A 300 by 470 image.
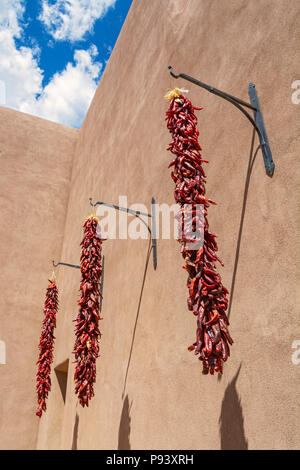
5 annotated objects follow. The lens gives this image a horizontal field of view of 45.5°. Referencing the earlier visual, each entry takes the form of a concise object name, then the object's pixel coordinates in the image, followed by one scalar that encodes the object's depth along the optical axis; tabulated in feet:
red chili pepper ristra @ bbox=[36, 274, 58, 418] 14.99
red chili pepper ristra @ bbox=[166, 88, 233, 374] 5.51
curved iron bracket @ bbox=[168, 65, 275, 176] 6.69
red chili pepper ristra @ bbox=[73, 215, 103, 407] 9.95
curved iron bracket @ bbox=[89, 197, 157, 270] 11.36
